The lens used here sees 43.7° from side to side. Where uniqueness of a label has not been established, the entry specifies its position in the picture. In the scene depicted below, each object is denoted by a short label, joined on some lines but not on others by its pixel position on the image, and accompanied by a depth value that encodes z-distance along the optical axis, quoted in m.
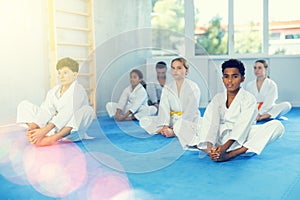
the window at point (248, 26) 6.38
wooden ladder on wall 4.54
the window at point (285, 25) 6.35
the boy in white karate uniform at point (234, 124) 2.67
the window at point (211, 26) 6.54
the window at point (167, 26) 6.80
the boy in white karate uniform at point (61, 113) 3.25
